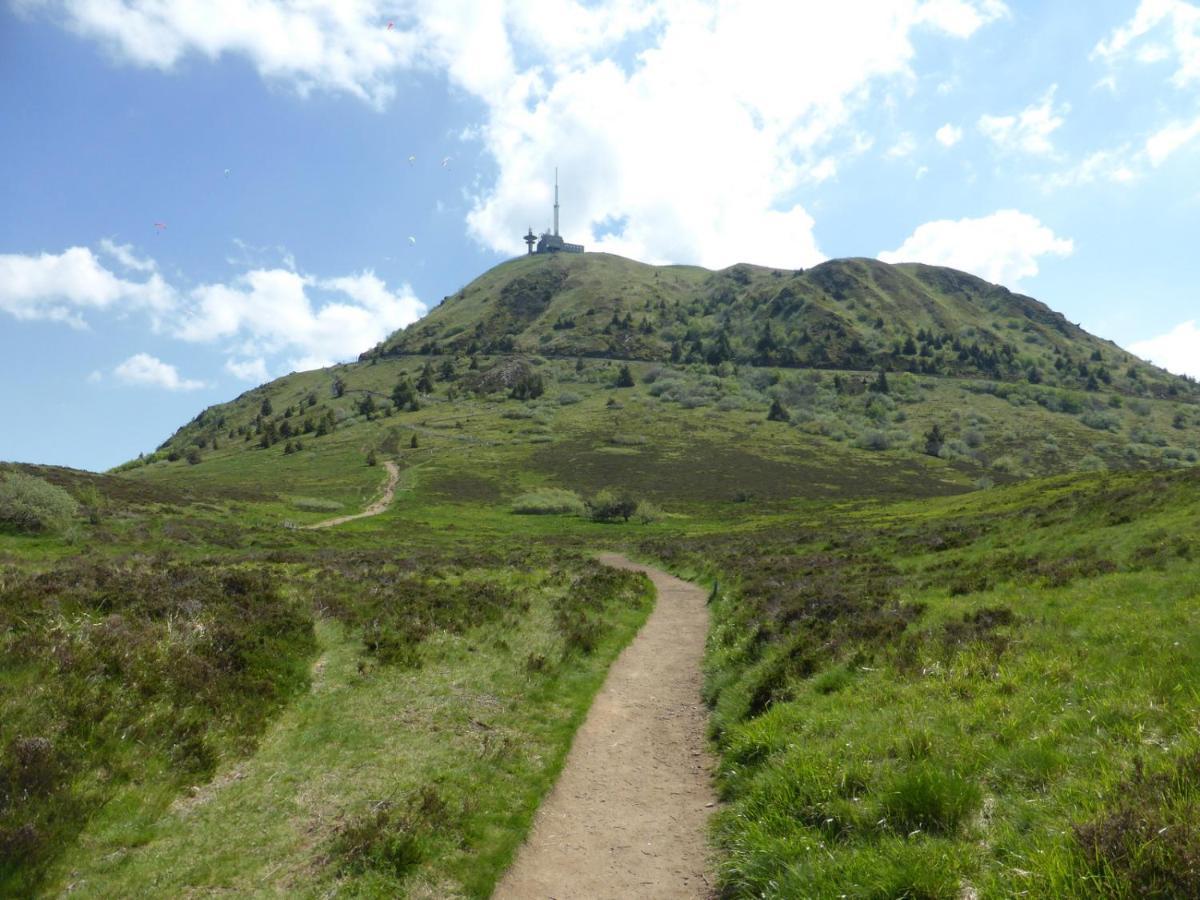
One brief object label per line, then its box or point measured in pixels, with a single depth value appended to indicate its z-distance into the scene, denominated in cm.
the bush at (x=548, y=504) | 9262
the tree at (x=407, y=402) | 19588
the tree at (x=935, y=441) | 15462
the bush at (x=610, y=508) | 8756
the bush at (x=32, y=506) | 3722
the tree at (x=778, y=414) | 18405
